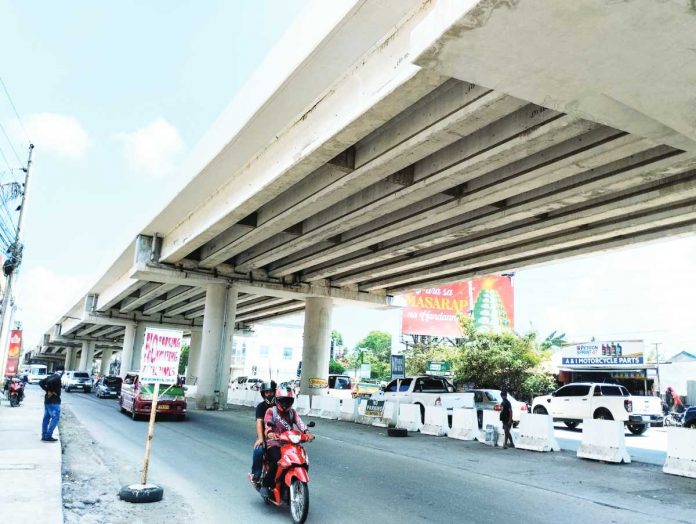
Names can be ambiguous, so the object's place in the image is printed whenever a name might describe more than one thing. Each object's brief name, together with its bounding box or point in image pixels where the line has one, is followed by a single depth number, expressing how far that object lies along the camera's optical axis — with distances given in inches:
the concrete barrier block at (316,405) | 973.8
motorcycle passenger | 275.6
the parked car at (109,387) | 1414.9
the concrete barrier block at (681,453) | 430.6
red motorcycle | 248.1
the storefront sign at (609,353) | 1171.9
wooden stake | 299.0
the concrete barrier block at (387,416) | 781.5
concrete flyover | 235.1
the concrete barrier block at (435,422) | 685.9
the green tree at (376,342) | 5497.0
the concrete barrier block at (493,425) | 599.5
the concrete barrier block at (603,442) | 491.2
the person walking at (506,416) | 568.7
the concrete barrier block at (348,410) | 876.0
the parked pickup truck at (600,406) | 761.0
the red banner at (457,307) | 1909.4
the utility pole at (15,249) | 986.1
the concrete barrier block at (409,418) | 729.8
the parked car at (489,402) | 770.8
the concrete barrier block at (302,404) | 1009.5
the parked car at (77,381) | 1792.6
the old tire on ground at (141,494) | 291.0
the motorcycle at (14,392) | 850.1
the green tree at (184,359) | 4214.6
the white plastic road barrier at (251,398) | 1237.5
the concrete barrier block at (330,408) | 922.7
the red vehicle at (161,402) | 765.9
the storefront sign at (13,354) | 1947.6
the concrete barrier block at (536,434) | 561.0
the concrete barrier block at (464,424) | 648.9
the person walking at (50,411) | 473.1
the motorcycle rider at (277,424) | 266.8
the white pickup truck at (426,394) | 763.4
